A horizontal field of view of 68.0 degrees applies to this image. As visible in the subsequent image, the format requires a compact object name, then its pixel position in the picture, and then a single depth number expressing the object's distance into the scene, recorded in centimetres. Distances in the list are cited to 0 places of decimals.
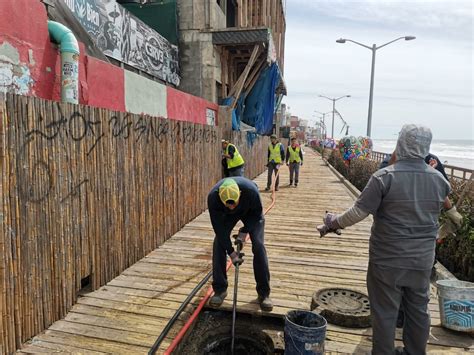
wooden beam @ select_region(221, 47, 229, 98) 1429
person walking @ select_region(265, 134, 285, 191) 1177
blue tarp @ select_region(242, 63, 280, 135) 1644
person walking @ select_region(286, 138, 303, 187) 1289
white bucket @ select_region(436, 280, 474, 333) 339
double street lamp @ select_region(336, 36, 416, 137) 2003
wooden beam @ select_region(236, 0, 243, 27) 1784
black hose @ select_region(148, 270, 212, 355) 317
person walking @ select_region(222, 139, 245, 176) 846
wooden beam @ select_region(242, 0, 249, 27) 1847
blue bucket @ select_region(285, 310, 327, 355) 292
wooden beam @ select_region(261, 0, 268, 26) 2258
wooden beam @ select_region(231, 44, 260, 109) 1340
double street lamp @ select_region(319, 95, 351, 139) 5228
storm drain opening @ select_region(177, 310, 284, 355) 371
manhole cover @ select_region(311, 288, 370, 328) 363
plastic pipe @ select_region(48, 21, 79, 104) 439
